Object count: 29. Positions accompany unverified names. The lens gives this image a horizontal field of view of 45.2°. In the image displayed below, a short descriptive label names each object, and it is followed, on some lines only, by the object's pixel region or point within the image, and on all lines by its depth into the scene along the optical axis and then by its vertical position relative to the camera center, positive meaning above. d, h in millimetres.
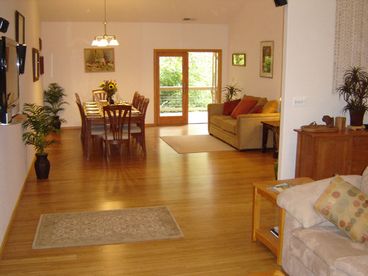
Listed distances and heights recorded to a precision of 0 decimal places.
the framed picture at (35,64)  7577 +534
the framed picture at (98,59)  10930 +872
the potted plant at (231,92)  10773 +93
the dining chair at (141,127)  7750 -580
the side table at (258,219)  3660 -1106
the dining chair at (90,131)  7676 -647
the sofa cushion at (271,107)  8422 -207
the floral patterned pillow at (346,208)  2971 -768
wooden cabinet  5047 -654
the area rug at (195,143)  8375 -965
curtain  5246 +732
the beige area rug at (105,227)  4141 -1333
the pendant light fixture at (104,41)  7936 +963
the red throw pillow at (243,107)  8969 -225
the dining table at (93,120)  7480 -431
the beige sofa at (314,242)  2740 -985
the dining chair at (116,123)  7236 -481
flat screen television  3469 +114
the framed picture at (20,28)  5328 +846
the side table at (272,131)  7677 -632
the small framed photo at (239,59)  10504 +892
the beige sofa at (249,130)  8141 -636
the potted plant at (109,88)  8344 +123
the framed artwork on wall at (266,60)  8992 +755
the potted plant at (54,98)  10566 -96
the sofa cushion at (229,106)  9617 -225
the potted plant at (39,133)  5895 -527
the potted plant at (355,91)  5273 +70
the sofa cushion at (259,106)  8701 -197
